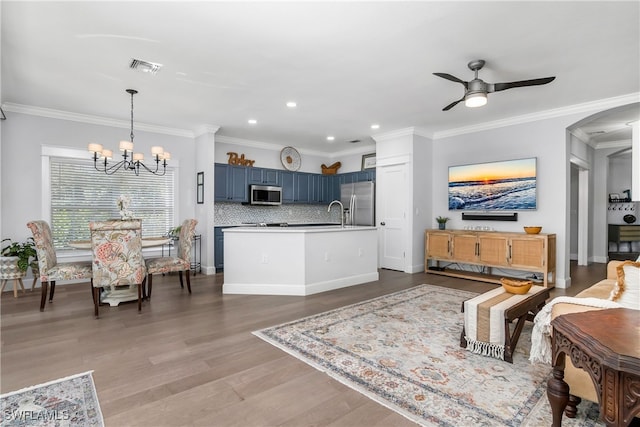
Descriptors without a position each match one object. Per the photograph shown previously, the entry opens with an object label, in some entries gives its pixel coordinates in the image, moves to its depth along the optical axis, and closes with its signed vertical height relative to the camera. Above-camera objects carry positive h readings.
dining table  3.99 -1.02
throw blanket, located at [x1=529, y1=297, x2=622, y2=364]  1.87 -0.70
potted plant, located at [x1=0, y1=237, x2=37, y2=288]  4.34 -0.63
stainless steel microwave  6.89 +0.34
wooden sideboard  4.84 -0.66
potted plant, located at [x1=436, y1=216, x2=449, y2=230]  6.16 -0.21
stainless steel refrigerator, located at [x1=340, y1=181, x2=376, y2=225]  7.02 +0.18
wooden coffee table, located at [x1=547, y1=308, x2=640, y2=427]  0.93 -0.44
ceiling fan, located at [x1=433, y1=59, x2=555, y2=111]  3.29 +1.22
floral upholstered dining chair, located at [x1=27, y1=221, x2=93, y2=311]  3.62 -0.63
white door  6.28 -0.07
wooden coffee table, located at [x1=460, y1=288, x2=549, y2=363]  2.50 -0.82
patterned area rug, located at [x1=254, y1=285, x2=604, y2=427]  1.87 -1.13
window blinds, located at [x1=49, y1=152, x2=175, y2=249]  5.10 +0.23
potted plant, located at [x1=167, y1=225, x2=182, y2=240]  5.73 -0.39
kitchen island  4.48 -0.68
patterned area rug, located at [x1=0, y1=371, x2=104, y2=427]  1.79 -1.12
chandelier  4.07 +0.75
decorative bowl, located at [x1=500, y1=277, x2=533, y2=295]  2.91 -0.67
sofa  1.74 -0.52
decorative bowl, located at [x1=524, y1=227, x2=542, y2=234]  4.95 -0.29
